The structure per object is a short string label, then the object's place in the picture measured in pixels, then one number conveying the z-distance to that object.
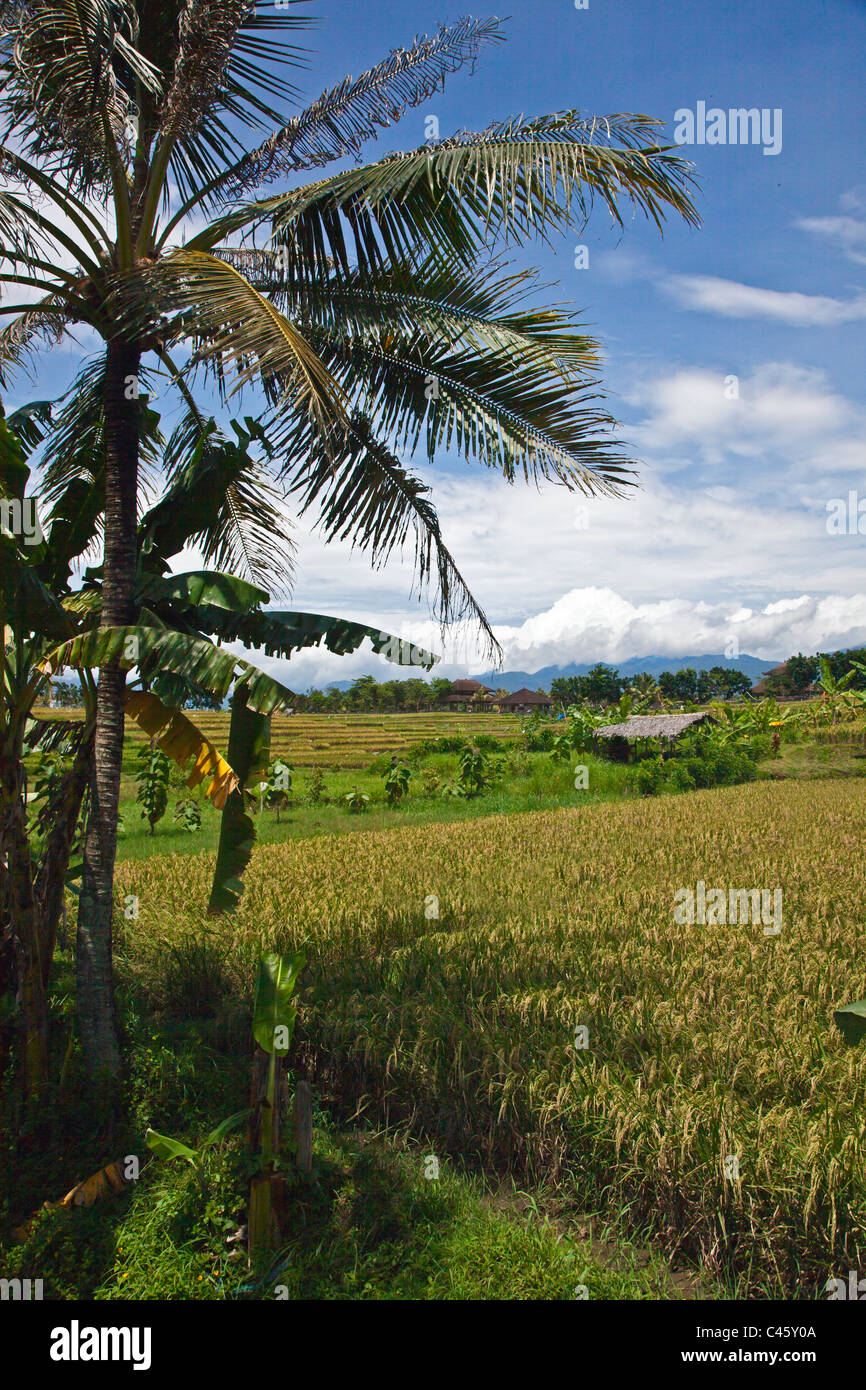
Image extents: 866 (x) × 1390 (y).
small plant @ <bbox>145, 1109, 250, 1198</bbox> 3.75
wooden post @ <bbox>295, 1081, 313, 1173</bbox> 3.80
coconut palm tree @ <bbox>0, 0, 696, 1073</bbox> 4.13
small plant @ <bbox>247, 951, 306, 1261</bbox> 3.66
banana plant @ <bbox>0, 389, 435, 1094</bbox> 4.32
